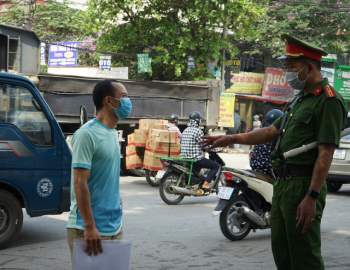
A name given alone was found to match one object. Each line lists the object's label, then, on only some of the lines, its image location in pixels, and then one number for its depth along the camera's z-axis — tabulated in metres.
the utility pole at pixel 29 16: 21.61
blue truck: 6.57
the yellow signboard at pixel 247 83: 28.97
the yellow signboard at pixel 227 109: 24.83
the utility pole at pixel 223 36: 21.18
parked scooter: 7.33
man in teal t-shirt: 3.40
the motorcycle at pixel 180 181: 10.36
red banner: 29.42
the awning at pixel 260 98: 29.39
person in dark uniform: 3.44
